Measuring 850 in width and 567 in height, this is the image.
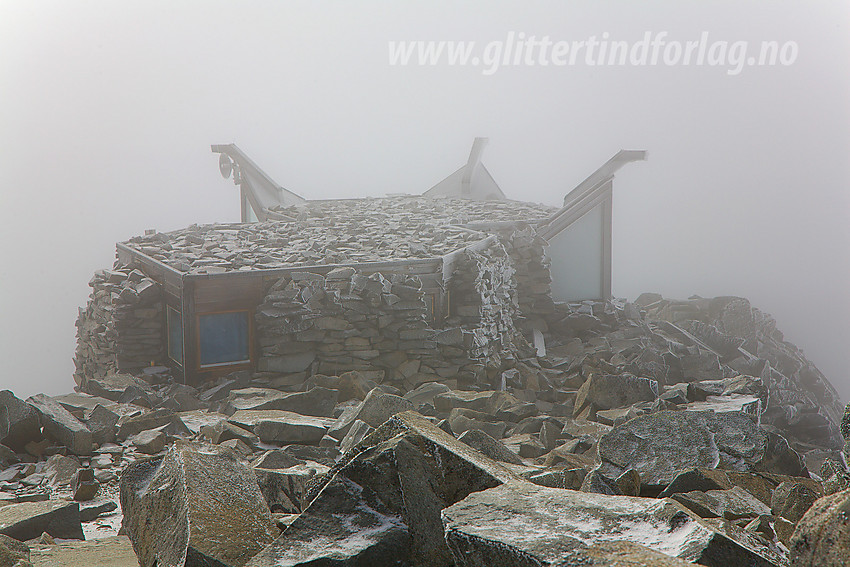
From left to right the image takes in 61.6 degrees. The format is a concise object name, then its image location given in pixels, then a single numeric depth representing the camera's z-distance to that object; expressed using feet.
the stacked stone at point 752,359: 42.16
